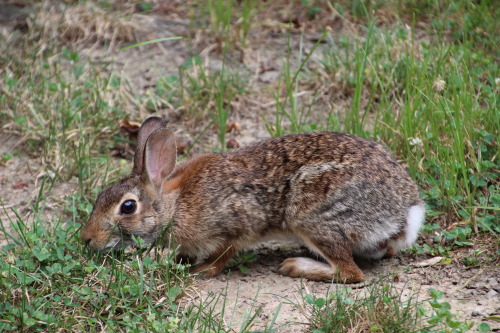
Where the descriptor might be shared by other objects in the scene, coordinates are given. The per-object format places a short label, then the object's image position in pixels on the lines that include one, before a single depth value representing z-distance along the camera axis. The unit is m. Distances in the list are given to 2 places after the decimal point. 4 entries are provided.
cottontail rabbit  10.32
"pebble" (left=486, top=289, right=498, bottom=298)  9.61
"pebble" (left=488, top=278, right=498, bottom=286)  9.84
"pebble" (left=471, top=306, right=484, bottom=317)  9.13
